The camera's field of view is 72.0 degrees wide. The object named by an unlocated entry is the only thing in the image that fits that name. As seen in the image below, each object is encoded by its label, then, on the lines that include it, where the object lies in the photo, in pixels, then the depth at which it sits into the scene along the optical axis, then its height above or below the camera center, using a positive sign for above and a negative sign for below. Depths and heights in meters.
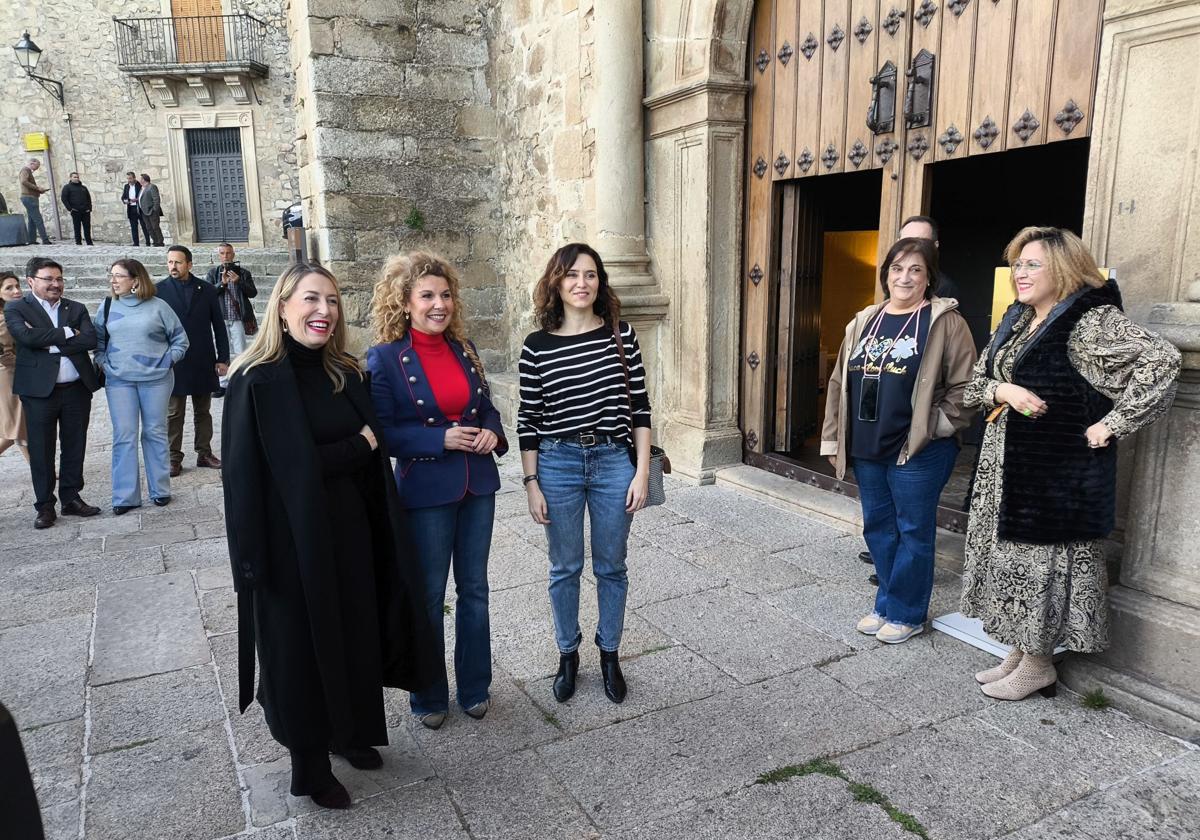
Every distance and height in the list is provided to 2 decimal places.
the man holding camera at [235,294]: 9.24 -0.24
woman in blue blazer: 2.54 -0.47
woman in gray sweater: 5.38 -0.58
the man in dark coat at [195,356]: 6.31 -0.64
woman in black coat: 2.15 -0.73
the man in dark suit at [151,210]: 18.50 +1.41
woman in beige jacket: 3.14 -0.58
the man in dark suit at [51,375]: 5.06 -0.63
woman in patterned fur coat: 2.54 -0.54
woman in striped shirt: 2.72 -0.49
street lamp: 17.62 +4.64
